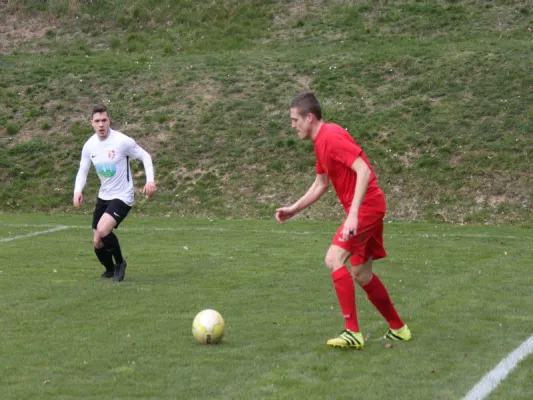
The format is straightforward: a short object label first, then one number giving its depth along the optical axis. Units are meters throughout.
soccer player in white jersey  23.56
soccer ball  15.79
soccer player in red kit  14.95
